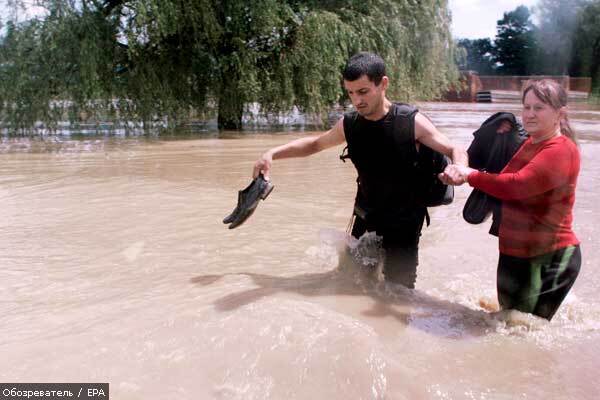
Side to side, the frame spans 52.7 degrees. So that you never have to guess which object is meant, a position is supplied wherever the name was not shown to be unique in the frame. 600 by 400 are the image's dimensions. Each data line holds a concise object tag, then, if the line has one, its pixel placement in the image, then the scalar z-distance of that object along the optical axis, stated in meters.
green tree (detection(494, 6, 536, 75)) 42.16
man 3.15
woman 2.72
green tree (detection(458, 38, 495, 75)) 45.38
